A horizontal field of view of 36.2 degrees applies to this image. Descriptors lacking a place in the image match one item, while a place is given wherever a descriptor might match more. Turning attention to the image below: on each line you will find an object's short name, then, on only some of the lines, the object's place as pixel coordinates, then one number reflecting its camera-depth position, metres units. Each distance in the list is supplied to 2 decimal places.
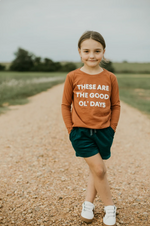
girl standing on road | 2.21
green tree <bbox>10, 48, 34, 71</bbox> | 71.88
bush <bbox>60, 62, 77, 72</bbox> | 71.34
